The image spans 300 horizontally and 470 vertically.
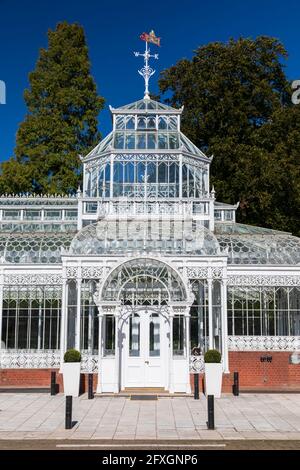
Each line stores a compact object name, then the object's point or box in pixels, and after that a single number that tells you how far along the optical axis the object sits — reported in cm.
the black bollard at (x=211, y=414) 1196
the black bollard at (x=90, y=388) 1636
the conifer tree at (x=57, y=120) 3344
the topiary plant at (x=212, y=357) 1645
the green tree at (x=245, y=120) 3020
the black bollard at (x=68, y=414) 1204
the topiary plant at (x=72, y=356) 1677
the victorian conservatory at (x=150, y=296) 1806
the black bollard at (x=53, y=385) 1701
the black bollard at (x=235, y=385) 1695
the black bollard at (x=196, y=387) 1639
